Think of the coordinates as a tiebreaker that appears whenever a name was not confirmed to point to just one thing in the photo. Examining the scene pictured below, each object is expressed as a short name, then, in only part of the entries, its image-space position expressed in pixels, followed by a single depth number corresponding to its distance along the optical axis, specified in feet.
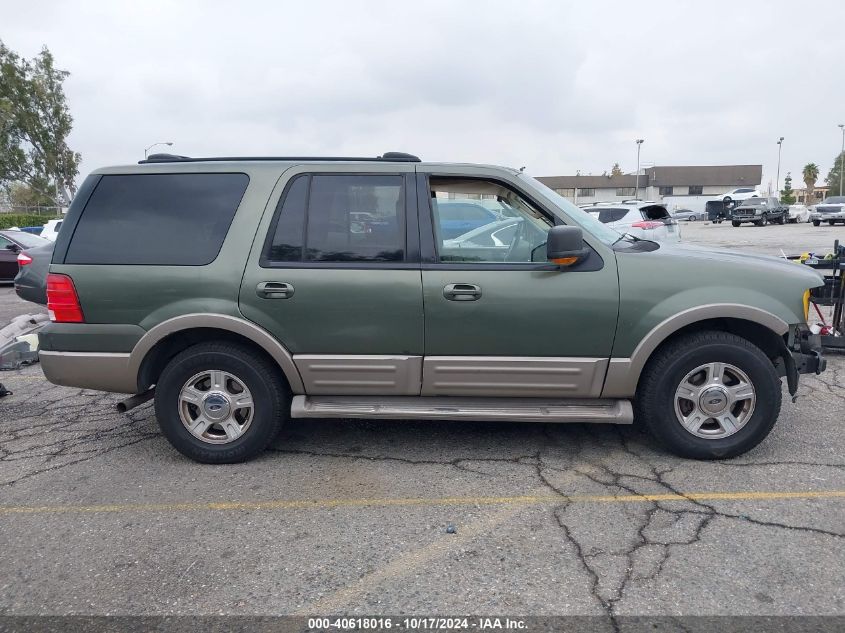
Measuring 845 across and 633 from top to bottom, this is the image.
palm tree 294.50
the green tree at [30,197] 160.15
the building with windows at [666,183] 266.16
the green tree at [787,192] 268.62
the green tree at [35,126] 147.33
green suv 12.26
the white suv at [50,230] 55.11
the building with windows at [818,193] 365.03
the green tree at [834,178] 305.04
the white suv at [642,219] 42.68
